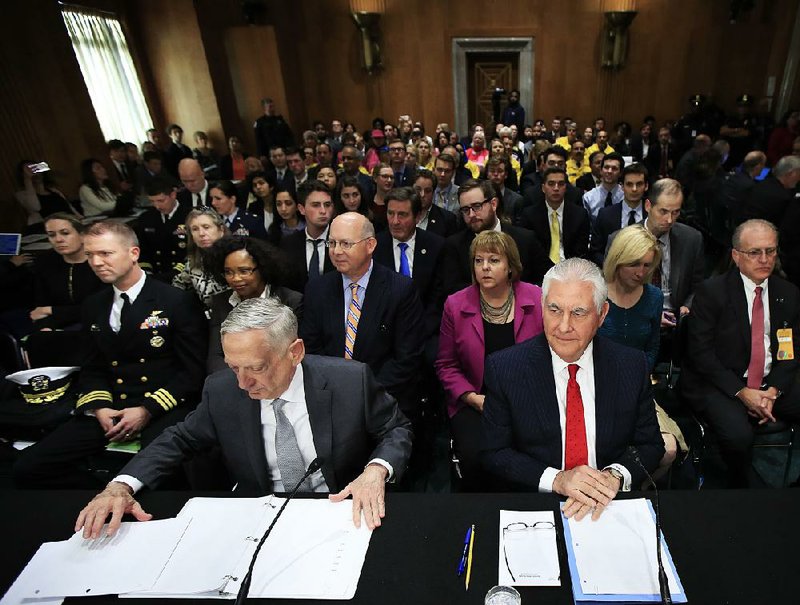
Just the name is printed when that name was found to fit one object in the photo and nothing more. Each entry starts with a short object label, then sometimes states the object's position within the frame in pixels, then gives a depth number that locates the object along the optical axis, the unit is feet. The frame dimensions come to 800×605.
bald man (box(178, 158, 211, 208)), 16.52
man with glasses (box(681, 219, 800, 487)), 8.11
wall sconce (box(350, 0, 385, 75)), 36.86
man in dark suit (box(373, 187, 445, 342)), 12.13
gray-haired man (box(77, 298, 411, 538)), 5.41
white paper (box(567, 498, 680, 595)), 3.84
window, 26.99
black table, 3.84
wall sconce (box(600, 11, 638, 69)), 35.96
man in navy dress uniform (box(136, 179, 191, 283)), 15.42
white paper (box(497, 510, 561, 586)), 3.97
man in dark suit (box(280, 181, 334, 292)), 12.89
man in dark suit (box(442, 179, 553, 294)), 12.10
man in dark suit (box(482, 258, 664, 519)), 5.51
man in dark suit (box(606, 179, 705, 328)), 11.00
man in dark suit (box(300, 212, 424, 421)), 8.99
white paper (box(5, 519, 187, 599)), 4.23
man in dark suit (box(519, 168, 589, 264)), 14.82
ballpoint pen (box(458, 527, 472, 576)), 4.05
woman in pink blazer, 8.27
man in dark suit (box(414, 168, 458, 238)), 15.15
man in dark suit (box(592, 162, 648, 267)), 13.97
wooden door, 39.60
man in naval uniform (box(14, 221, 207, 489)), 8.24
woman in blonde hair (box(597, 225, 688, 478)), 8.36
